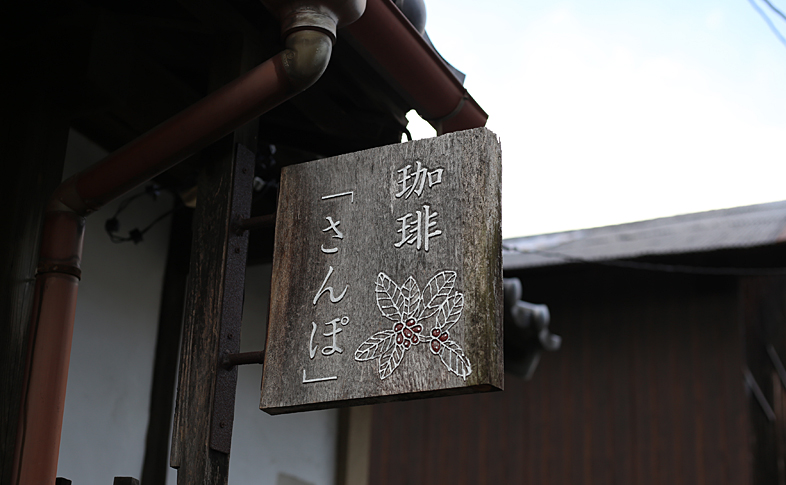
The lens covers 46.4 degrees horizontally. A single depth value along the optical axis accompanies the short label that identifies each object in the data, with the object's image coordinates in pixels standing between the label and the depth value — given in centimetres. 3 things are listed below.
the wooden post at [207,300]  372
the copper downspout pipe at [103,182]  379
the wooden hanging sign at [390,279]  341
